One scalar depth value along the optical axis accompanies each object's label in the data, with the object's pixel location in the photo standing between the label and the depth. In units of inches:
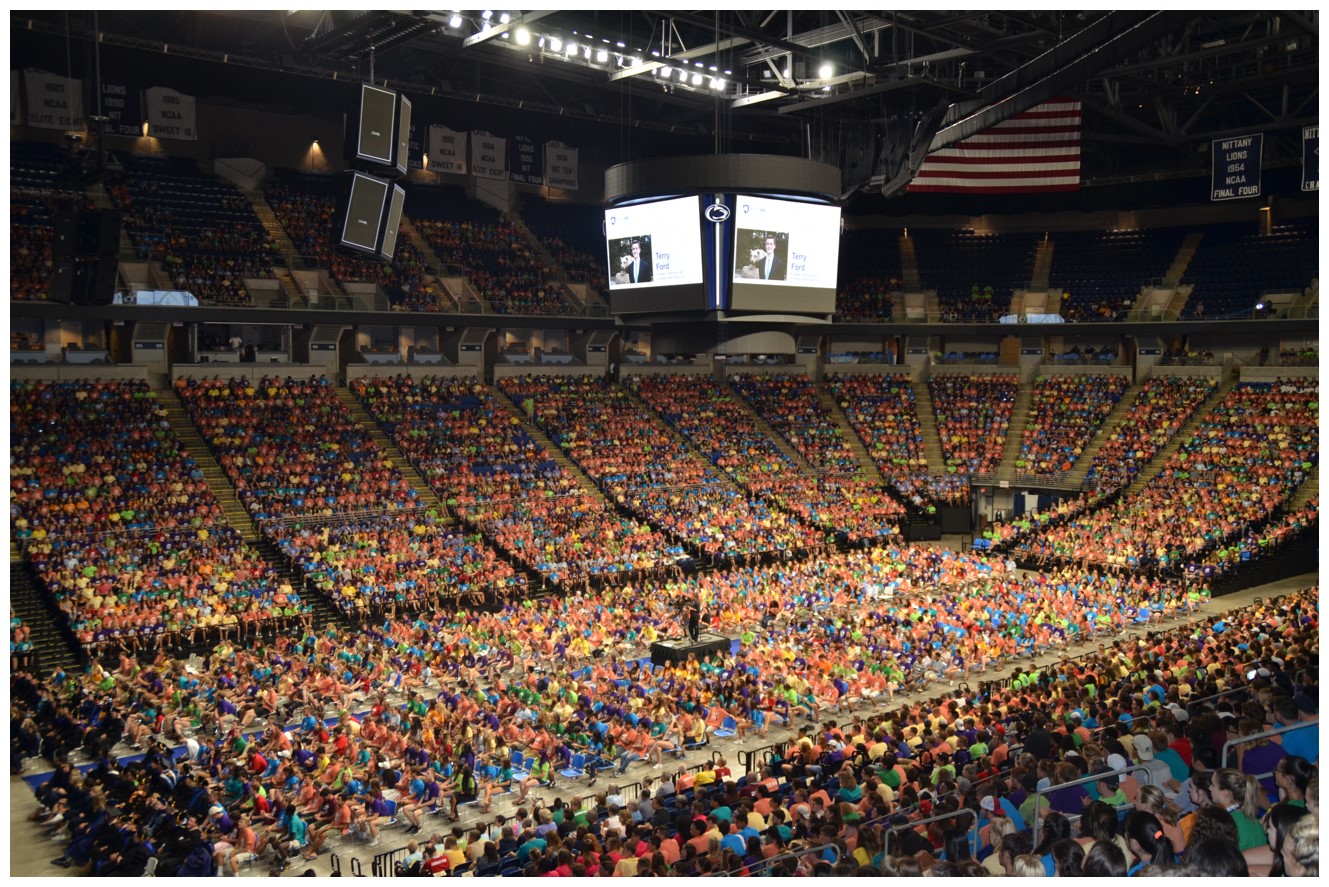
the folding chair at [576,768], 765.3
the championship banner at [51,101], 1626.5
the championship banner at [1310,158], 1517.0
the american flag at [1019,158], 1664.6
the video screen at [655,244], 1101.7
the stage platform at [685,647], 1026.1
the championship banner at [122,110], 1692.9
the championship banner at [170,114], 1760.6
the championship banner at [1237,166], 1614.2
